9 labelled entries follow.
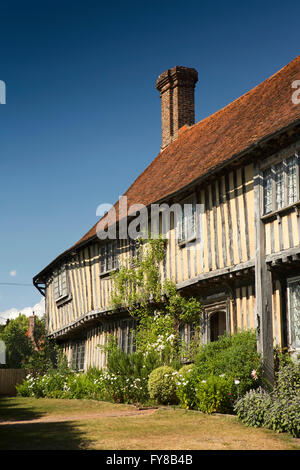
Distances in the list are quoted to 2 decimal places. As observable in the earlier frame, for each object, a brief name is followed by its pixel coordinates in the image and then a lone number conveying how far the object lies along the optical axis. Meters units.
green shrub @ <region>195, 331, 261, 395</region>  9.78
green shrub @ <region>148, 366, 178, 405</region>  11.50
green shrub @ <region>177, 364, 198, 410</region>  10.44
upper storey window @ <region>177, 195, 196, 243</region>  13.21
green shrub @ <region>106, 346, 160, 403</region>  12.57
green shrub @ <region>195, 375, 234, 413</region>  9.52
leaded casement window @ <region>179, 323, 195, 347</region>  13.20
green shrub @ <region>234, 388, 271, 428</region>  8.40
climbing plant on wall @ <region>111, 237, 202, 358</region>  13.22
